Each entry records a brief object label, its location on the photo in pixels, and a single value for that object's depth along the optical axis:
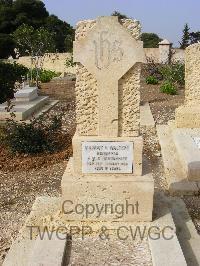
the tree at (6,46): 38.84
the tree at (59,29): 43.23
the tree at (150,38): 51.80
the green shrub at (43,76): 19.95
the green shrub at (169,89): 14.16
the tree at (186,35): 39.60
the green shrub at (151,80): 16.77
